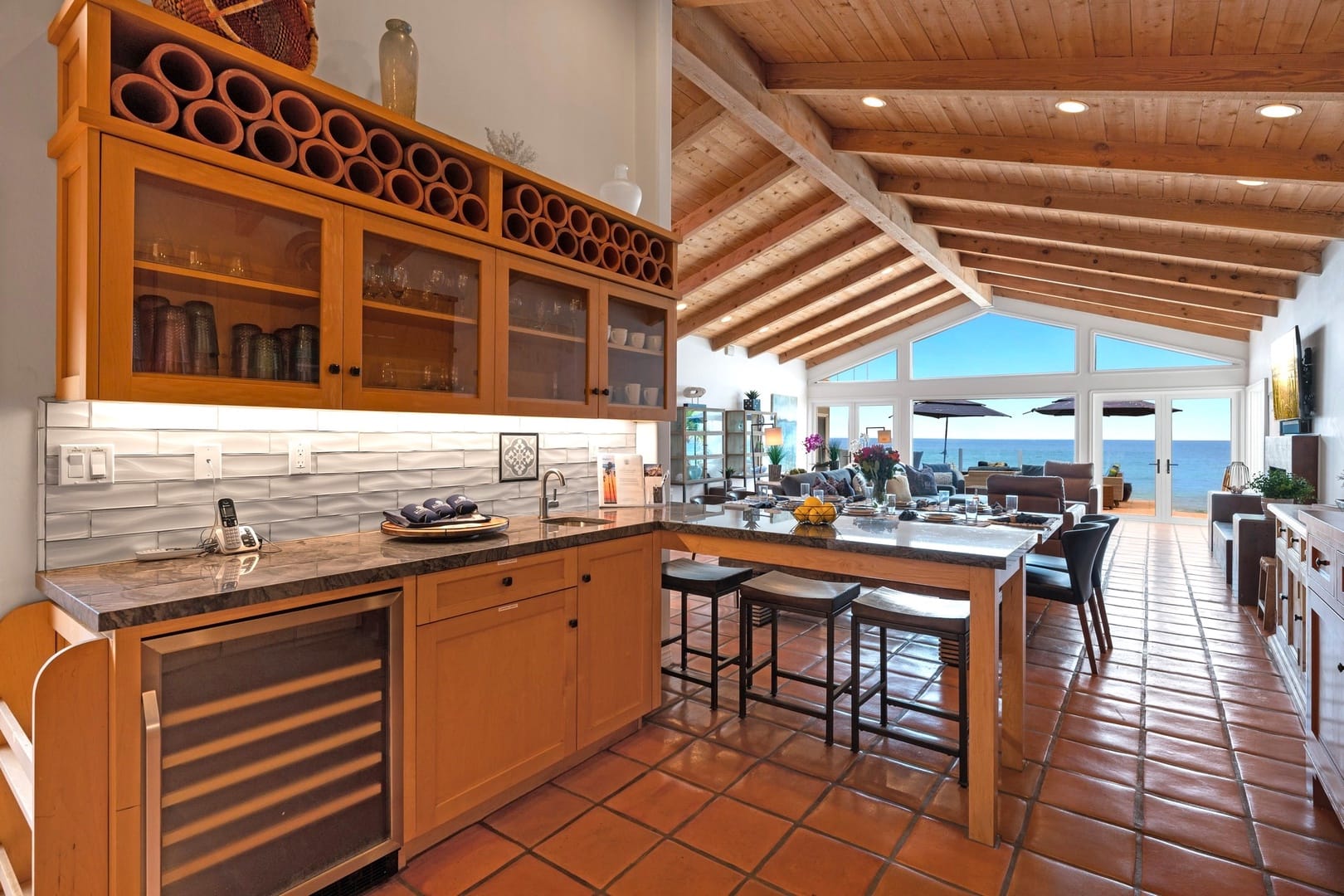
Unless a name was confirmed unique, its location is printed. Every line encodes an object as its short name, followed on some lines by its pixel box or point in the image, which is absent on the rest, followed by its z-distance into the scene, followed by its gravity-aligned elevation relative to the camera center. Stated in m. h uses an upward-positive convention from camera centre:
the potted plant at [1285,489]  4.49 -0.28
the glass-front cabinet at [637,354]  2.97 +0.44
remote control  1.82 -0.32
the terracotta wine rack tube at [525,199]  2.51 +0.96
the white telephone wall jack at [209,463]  1.98 -0.06
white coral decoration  2.66 +1.22
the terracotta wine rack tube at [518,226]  2.51 +0.85
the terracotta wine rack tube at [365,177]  2.05 +0.85
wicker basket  1.72 +1.16
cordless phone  1.92 -0.27
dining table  2.03 -0.40
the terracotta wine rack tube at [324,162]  1.94 +0.85
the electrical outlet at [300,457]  2.19 -0.05
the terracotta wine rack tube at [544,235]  2.62 +0.85
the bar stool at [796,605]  2.59 -0.64
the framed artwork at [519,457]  2.90 -0.06
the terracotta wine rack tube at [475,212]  2.38 +0.85
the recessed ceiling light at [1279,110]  3.18 +1.68
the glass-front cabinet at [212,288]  1.56 +0.42
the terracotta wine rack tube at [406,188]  2.11 +0.84
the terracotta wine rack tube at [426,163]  2.19 +0.96
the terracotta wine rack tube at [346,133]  1.98 +0.96
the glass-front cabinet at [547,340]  2.48 +0.42
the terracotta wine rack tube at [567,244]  2.73 +0.85
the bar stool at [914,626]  2.32 -0.66
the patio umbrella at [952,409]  10.76 +0.64
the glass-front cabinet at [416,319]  2.02 +0.42
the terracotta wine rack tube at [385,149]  2.09 +0.95
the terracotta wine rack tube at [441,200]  2.22 +0.84
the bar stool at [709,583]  2.86 -0.61
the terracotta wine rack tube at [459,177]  2.35 +0.97
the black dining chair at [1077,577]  3.41 -0.69
